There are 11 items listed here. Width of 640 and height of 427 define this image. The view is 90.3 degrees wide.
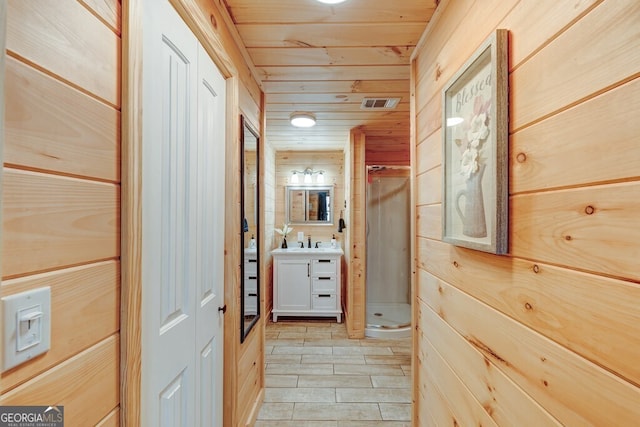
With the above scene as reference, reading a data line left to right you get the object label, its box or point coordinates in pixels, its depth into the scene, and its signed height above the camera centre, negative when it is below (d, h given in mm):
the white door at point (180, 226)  925 -46
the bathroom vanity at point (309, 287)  4070 -939
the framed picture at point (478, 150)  895 +212
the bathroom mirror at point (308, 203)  4617 +154
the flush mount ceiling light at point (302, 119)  2922 +881
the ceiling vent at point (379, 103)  2629 +943
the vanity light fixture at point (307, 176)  4590 +544
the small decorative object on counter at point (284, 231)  4410 -245
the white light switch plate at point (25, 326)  502 -189
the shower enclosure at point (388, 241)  4461 -381
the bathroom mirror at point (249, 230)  1911 -111
